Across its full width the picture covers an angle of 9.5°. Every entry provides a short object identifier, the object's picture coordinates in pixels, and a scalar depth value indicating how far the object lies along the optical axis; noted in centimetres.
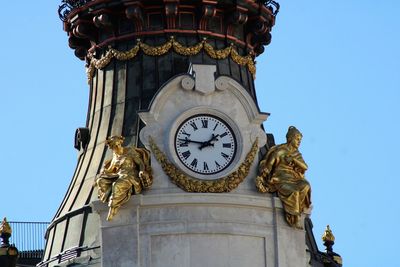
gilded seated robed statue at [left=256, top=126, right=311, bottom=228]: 8869
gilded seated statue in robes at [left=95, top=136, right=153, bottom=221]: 8738
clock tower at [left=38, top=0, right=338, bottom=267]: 8756
